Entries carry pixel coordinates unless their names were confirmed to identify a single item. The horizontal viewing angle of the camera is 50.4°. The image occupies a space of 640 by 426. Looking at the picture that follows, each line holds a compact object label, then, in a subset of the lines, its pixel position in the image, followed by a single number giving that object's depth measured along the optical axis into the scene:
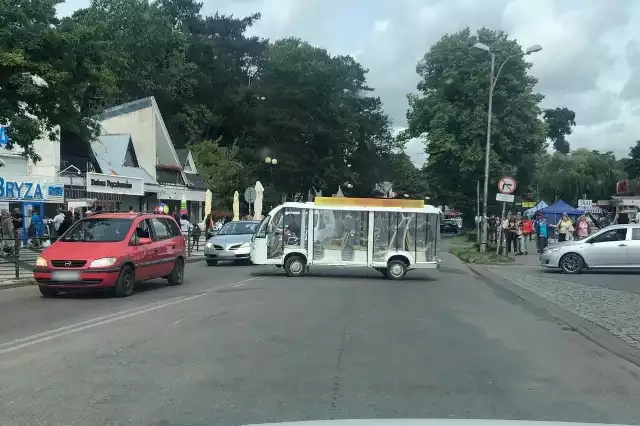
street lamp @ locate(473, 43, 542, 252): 28.18
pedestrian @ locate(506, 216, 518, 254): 28.77
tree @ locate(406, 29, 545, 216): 46.59
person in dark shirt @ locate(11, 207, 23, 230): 24.05
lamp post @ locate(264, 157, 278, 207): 58.09
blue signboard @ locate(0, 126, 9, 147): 22.21
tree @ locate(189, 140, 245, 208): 54.59
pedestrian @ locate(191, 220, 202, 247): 30.45
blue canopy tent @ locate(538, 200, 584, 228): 48.25
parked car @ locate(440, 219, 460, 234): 69.72
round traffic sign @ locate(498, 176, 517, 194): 25.69
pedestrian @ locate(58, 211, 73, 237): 22.05
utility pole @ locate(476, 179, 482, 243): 47.64
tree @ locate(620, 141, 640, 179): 89.69
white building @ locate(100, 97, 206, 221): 43.35
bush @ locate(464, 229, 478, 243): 43.90
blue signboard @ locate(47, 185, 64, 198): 30.17
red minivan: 13.31
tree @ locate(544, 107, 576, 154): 126.94
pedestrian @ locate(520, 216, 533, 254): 29.05
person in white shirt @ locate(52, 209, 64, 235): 24.22
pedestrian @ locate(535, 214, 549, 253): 28.28
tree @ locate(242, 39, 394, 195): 58.22
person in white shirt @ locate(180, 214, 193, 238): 28.15
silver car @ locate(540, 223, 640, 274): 20.75
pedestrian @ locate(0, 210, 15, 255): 21.89
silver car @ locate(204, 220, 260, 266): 23.62
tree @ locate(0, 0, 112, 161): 15.85
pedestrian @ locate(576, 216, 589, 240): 27.99
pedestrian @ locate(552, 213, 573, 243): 28.97
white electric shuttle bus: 19.27
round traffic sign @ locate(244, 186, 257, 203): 33.72
